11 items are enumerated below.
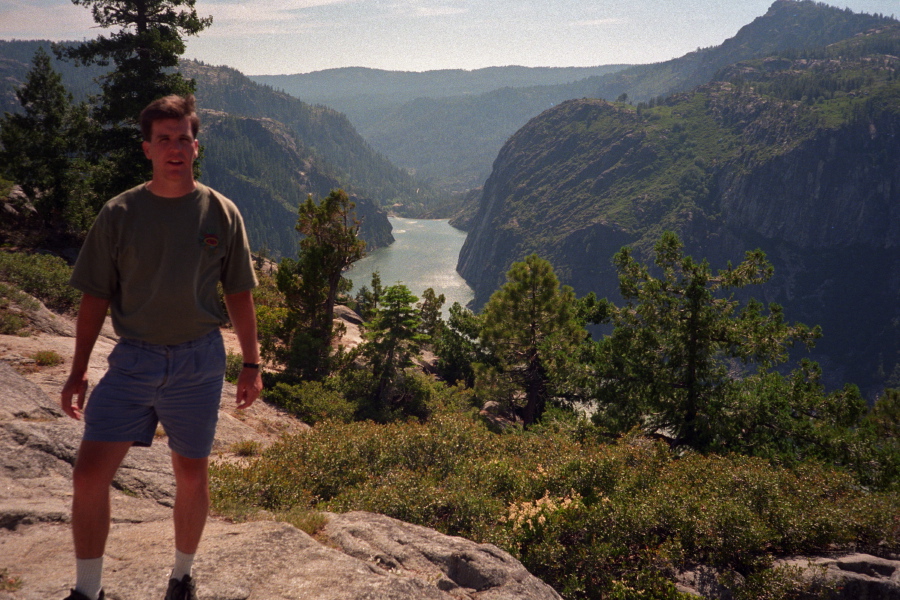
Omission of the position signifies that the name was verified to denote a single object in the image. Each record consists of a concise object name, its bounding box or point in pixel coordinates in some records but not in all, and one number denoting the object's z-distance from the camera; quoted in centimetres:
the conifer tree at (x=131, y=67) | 2239
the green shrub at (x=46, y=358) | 968
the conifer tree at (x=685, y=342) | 1758
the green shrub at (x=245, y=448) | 1030
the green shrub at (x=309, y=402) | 1722
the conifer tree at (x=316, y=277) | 2100
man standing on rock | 314
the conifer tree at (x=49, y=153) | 2433
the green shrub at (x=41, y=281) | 1443
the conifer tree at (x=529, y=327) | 2591
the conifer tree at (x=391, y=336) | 2252
